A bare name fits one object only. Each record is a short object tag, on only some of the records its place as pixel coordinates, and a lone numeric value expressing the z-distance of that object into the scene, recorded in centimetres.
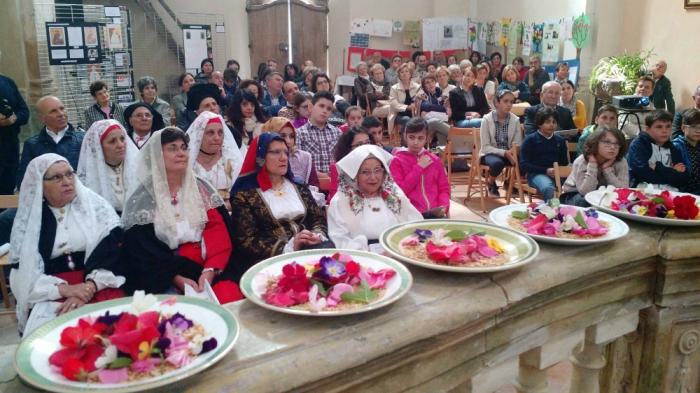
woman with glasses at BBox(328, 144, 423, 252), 298
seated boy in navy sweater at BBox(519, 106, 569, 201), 541
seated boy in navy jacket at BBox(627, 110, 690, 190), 432
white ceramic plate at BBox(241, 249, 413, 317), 122
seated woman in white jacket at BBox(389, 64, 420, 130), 858
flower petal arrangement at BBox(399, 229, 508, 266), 145
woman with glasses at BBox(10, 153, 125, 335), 245
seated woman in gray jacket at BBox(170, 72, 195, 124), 800
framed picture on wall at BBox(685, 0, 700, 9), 749
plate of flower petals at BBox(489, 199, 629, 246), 162
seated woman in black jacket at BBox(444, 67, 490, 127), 780
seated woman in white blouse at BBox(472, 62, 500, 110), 914
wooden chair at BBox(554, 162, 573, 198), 484
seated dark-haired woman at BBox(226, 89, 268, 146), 511
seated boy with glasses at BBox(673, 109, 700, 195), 438
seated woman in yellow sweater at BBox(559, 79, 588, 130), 749
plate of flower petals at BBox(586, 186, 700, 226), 177
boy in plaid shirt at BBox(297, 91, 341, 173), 495
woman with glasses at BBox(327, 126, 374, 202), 412
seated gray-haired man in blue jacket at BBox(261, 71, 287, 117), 720
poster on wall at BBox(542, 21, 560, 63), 1000
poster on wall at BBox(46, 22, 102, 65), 589
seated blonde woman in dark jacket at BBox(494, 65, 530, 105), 922
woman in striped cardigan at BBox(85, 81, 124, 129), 552
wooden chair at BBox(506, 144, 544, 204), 554
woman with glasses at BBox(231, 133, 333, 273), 295
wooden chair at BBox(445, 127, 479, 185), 613
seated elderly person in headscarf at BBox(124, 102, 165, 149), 434
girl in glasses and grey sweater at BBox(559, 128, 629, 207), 405
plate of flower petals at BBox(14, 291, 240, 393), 100
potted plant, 786
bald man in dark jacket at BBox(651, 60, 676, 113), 778
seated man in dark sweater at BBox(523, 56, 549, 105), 966
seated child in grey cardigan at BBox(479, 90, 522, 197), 608
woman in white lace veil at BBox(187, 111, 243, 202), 372
